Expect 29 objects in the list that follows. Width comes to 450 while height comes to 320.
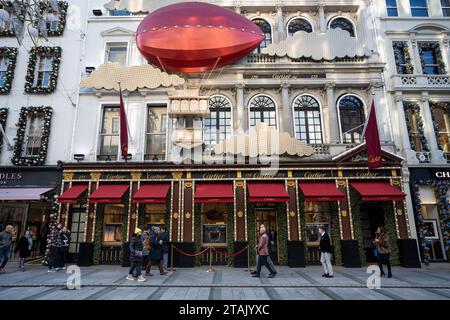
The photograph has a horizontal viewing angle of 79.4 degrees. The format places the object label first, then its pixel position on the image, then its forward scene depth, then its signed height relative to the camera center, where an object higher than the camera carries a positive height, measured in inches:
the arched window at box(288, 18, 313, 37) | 665.6 +474.3
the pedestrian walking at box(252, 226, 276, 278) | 416.5 -44.2
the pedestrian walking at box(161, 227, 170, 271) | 464.4 -39.8
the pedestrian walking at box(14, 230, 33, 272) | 473.4 -35.4
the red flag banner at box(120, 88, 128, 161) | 513.0 +172.3
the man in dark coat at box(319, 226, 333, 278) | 416.8 -44.5
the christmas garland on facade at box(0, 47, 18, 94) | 634.3 +382.5
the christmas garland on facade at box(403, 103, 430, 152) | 594.5 +213.2
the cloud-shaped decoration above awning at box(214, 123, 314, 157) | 565.9 +163.7
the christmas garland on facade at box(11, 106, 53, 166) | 593.3 +196.7
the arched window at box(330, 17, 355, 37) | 670.3 +478.5
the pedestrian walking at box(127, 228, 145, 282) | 393.1 -37.8
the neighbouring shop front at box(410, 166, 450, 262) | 550.6 +28.0
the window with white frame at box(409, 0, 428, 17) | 676.1 +521.7
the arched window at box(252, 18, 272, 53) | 657.0 +465.2
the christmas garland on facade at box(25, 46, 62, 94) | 631.8 +371.5
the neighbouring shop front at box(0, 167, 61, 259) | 577.3 +76.1
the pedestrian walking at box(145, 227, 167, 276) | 431.2 -35.3
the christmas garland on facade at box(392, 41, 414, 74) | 633.9 +380.5
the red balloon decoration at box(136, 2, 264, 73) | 538.3 +374.2
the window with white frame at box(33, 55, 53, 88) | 647.8 +363.7
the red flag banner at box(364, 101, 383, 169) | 491.2 +143.3
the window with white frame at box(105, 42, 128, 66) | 653.3 +411.5
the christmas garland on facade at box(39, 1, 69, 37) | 666.8 +501.1
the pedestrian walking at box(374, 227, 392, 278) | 413.7 -37.5
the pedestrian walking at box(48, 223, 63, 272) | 470.6 -37.3
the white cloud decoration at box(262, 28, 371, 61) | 617.6 +395.3
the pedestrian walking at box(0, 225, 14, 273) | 442.6 -24.5
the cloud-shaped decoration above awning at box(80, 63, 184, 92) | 607.8 +323.5
